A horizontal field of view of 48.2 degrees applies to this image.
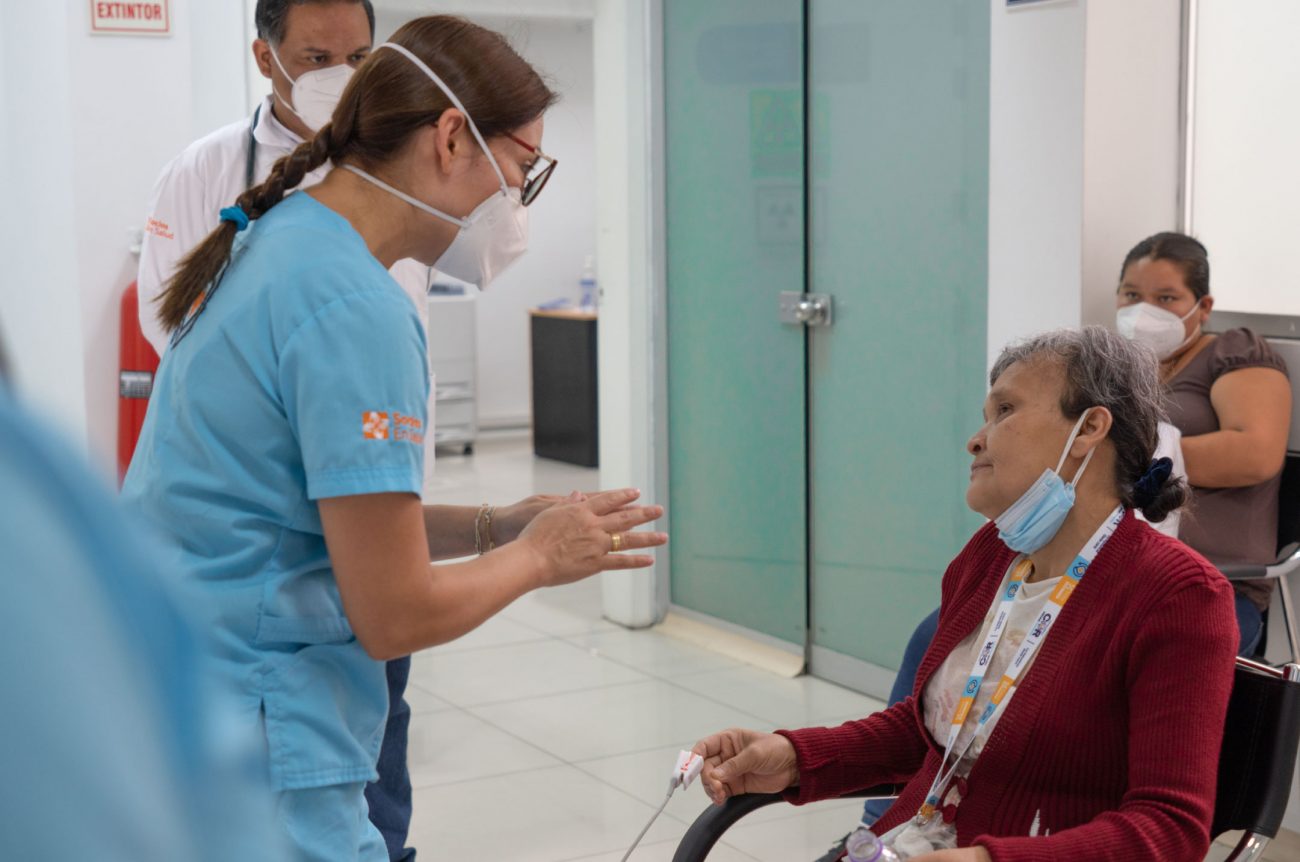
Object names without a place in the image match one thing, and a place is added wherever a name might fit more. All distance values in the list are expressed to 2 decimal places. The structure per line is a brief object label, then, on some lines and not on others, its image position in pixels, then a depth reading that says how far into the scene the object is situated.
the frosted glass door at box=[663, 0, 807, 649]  4.85
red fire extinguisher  4.11
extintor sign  4.24
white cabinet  9.39
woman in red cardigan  1.66
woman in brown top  3.21
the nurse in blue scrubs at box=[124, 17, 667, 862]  1.33
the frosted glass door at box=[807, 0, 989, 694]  4.16
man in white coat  2.68
